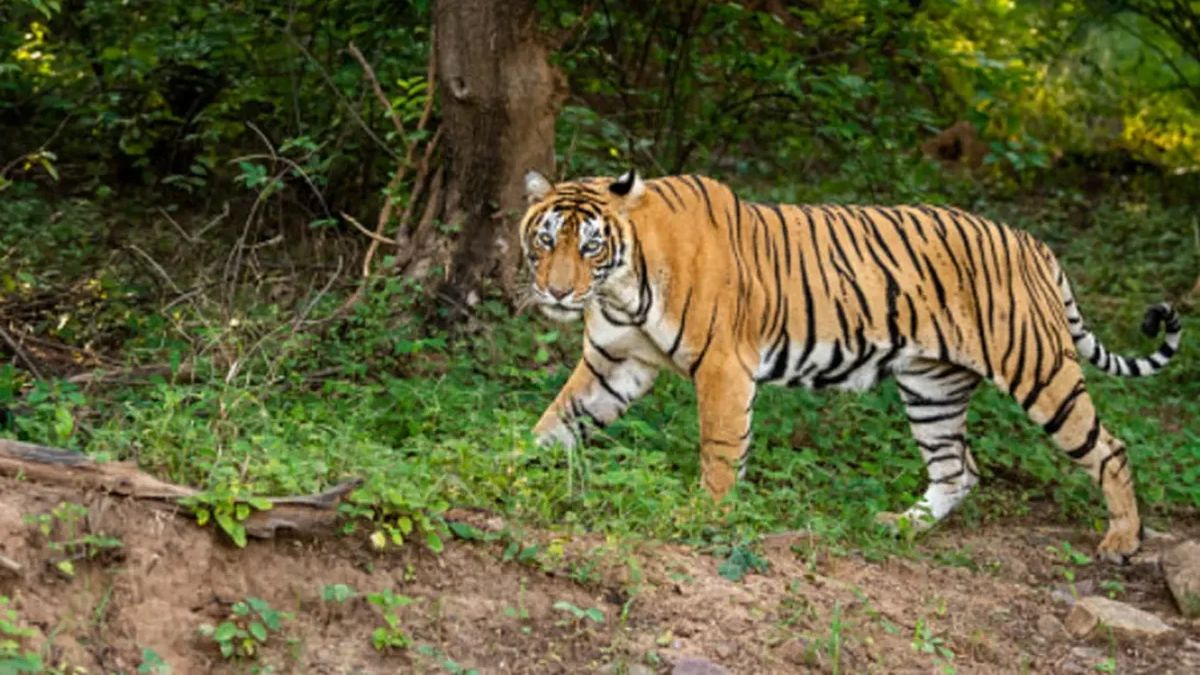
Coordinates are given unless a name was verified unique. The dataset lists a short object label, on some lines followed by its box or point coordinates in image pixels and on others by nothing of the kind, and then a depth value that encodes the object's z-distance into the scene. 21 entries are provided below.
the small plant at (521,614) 9.21
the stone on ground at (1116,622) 10.86
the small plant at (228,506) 8.64
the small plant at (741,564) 10.25
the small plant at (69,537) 8.24
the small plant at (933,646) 9.92
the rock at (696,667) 9.05
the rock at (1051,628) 10.88
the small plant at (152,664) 7.87
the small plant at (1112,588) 12.03
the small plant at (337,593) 8.67
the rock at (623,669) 9.00
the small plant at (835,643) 9.48
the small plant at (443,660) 8.63
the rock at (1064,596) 11.66
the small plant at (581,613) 9.27
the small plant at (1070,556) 12.52
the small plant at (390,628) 8.65
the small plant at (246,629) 8.22
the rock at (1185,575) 11.48
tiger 12.48
